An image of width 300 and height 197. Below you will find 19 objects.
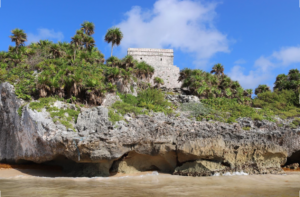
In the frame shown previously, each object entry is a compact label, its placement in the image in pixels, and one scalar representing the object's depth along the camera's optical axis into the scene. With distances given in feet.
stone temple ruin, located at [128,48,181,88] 137.18
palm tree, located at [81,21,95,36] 111.24
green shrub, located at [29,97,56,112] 50.11
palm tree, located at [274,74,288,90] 97.91
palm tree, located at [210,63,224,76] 115.24
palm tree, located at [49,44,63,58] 78.69
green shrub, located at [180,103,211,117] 65.10
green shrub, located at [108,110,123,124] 51.65
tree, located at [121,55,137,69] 87.76
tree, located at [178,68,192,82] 102.12
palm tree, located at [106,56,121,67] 87.74
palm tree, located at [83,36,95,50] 100.03
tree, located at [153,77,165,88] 102.53
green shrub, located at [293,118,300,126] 63.03
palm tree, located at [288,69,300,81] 98.32
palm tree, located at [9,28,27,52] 86.48
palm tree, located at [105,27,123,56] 108.58
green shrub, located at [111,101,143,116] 57.11
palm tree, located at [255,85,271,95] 111.24
